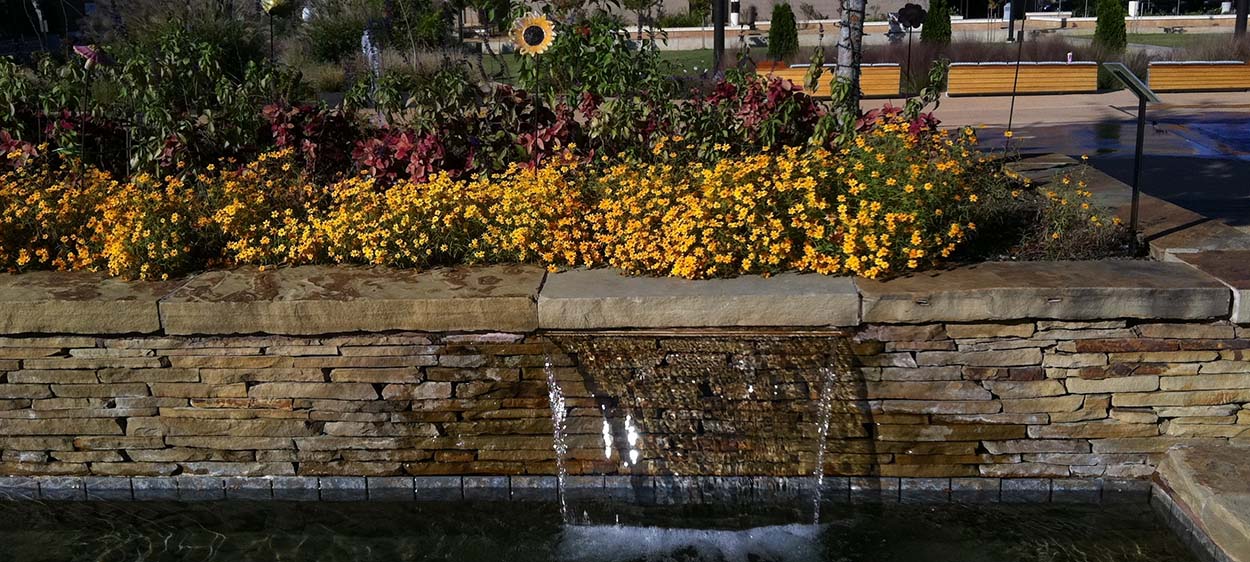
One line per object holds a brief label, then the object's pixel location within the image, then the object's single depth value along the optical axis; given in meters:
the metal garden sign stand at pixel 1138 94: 4.65
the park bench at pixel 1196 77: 14.61
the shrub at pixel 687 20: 30.98
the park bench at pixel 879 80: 15.21
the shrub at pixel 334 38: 18.73
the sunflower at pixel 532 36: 5.66
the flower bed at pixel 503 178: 4.57
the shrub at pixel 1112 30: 19.14
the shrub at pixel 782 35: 19.69
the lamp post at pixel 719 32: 14.79
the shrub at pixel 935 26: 19.47
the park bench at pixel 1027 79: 14.84
